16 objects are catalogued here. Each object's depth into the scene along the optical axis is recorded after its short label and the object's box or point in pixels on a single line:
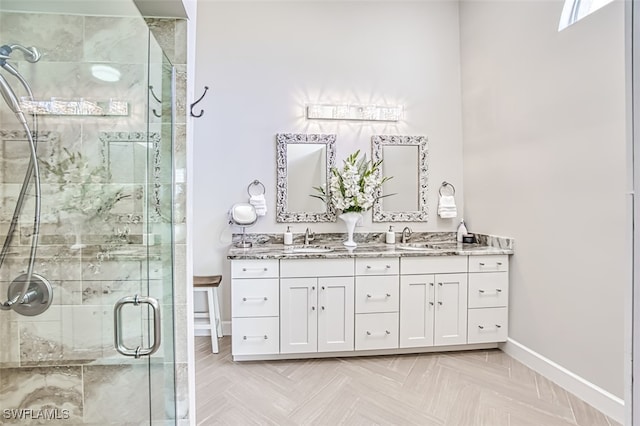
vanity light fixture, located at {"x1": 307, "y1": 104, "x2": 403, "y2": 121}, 3.39
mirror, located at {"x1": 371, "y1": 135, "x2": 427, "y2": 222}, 3.51
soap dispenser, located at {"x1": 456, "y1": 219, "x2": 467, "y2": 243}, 3.44
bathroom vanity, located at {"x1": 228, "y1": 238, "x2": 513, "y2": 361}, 2.70
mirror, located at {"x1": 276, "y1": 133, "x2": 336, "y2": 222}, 3.37
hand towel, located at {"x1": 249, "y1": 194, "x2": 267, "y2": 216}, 3.26
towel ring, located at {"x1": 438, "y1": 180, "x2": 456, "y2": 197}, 3.59
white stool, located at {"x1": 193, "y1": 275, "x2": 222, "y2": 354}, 2.94
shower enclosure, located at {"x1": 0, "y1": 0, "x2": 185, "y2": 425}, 1.53
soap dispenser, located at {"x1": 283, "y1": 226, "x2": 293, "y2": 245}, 3.27
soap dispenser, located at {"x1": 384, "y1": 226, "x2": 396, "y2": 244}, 3.41
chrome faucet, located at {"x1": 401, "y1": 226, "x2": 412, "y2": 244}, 3.46
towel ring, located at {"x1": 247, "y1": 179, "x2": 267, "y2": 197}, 3.35
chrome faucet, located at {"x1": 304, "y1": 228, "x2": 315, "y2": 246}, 3.33
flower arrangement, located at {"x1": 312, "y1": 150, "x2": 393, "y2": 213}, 3.11
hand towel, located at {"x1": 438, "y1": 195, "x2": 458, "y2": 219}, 3.52
